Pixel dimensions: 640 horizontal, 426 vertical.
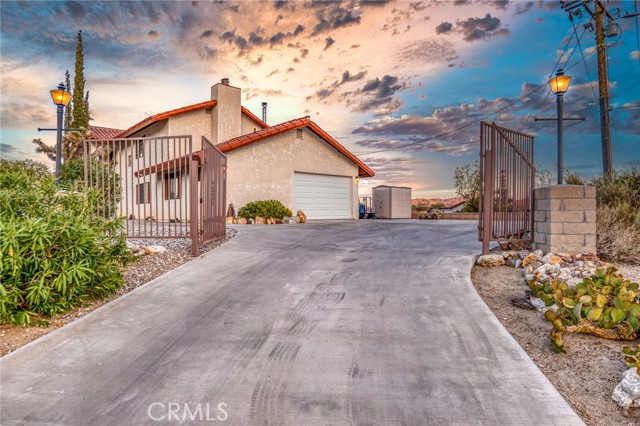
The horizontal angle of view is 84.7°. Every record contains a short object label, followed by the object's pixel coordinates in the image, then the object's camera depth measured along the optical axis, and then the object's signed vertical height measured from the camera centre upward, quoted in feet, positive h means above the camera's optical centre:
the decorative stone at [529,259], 17.44 -2.60
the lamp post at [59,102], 30.53 +9.23
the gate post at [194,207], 20.21 +0.02
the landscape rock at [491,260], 18.37 -2.81
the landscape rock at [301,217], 49.32 -1.37
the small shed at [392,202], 75.05 +1.15
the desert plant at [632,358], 8.09 -3.54
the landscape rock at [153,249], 20.33 -2.45
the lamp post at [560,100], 26.48 +8.14
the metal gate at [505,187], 20.18 +1.17
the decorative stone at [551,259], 16.96 -2.53
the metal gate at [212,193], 22.22 +1.01
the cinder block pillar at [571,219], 18.31 -0.63
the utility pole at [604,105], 39.32 +11.56
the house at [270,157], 49.24 +7.76
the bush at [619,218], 19.10 -0.63
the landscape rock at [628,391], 7.45 -4.00
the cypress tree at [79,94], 92.17 +30.07
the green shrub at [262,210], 45.75 -0.35
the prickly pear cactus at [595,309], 10.19 -3.13
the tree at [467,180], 84.56 +6.86
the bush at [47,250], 11.19 -1.48
